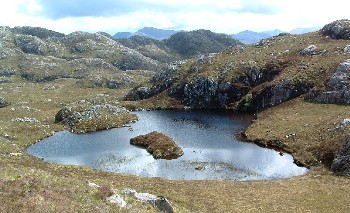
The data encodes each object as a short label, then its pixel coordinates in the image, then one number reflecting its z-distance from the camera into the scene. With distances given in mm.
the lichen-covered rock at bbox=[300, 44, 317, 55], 117325
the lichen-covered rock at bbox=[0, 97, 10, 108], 143425
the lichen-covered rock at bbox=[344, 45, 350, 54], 108762
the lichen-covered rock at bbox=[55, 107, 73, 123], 98744
